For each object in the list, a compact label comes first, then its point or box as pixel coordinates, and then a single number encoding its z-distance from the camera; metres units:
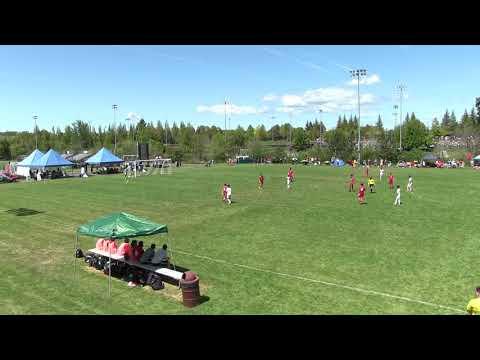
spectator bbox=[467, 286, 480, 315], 8.79
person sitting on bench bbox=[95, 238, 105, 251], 15.07
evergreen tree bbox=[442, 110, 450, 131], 185.55
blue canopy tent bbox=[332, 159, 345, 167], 72.36
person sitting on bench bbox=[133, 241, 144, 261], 13.70
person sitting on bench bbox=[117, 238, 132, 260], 13.80
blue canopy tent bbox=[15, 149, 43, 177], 50.78
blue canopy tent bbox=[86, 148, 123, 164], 57.75
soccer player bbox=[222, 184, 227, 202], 28.19
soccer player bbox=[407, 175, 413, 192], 31.88
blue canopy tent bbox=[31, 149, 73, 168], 50.21
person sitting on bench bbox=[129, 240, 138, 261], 13.72
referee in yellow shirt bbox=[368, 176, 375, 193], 31.20
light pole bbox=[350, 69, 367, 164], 71.31
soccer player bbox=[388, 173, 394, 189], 34.63
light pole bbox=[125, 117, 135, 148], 139.60
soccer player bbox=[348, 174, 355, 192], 33.77
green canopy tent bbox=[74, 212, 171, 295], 12.73
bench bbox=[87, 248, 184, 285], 12.58
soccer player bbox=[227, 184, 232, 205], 27.66
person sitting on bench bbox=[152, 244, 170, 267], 13.50
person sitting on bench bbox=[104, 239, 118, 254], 14.24
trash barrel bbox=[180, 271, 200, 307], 11.14
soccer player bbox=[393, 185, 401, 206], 26.00
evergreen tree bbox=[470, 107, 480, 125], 126.31
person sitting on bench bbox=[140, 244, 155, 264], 13.59
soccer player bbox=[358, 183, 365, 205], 26.80
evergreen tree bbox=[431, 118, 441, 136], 131.18
